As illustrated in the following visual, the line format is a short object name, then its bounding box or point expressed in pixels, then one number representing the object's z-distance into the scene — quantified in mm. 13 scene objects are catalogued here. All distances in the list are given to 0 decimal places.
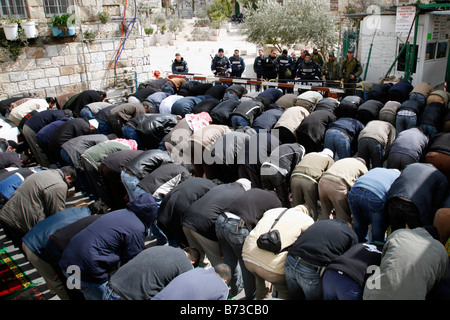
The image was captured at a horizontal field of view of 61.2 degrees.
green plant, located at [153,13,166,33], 35188
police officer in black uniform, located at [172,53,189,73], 12242
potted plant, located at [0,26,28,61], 9570
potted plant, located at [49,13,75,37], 9992
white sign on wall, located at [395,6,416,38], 9609
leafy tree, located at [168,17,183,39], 34047
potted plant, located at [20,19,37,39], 9617
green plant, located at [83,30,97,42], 10719
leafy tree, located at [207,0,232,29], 38200
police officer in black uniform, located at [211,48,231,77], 11969
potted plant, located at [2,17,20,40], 9359
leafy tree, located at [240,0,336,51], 15164
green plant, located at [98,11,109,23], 10828
